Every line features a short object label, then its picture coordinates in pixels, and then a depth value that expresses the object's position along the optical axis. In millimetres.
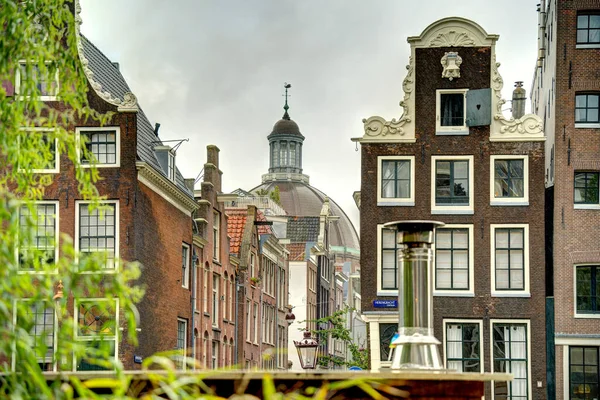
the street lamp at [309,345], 38625
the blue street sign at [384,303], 36647
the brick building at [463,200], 36656
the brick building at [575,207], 36562
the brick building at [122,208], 35094
